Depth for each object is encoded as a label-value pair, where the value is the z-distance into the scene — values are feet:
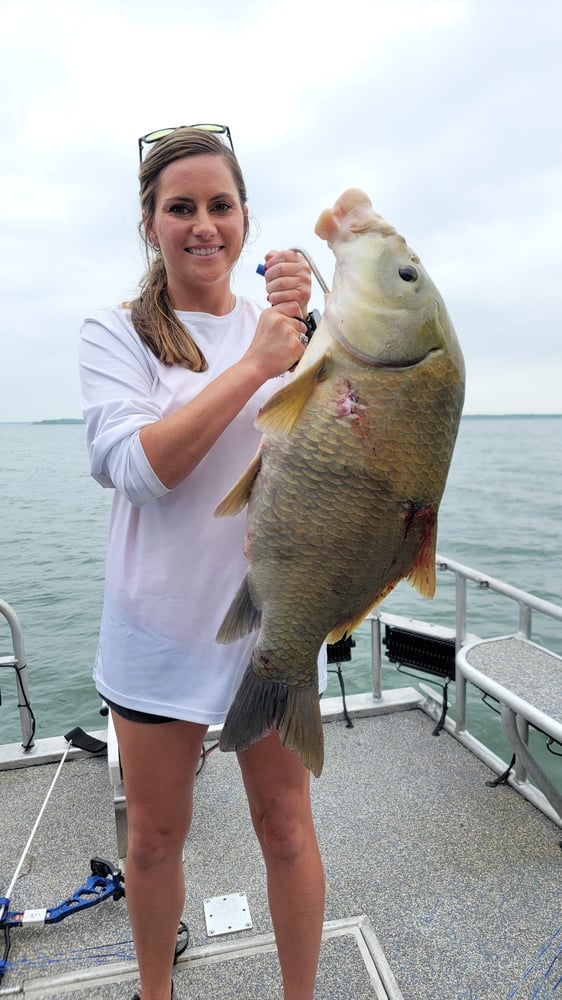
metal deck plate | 8.18
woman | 5.15
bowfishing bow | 7.97
